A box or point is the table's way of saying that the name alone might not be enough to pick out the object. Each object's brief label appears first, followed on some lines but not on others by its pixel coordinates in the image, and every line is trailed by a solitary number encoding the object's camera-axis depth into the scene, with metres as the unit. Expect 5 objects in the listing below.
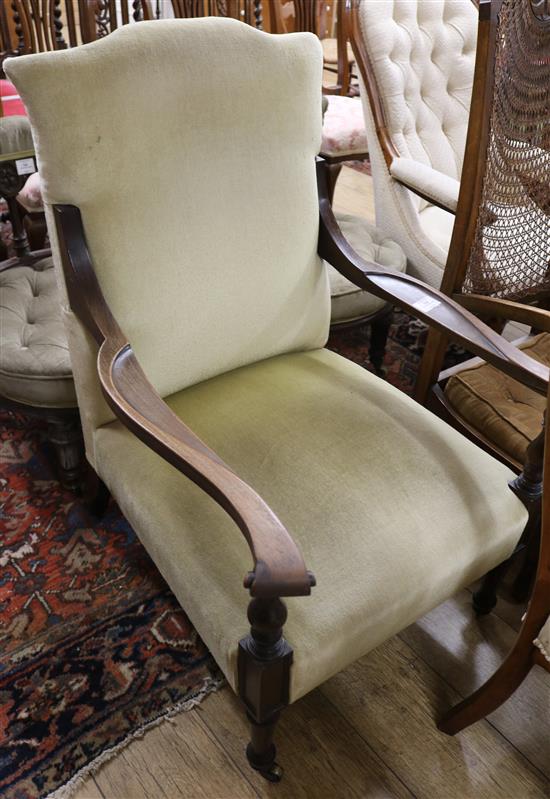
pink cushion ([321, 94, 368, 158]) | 2.10
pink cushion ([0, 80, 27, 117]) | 1.90
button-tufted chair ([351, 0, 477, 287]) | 1.56
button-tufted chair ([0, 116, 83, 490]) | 1.20
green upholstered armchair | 0.80
